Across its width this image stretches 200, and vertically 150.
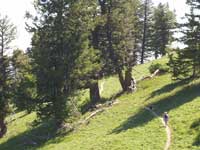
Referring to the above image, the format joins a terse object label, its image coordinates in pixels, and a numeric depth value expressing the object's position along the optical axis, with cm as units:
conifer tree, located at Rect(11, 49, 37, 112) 4945
